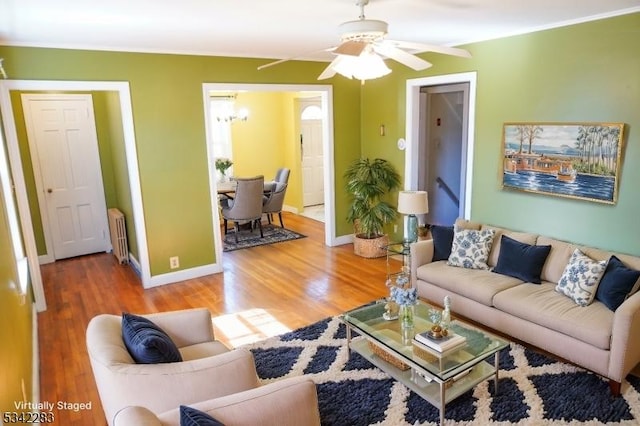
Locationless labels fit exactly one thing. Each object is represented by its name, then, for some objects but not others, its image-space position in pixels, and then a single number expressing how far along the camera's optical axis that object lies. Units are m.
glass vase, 2.91
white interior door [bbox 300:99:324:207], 8.47
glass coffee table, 2.48
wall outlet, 4.92
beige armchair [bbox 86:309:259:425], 1.90
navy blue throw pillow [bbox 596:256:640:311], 2.89
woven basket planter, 5.61
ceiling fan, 2.18
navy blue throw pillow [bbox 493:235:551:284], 3.53
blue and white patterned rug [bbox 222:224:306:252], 6.38
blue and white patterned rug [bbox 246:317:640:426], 2.53
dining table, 6.73
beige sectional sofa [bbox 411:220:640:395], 2.66
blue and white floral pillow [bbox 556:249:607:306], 3.06
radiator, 5.52
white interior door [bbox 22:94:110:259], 5.57
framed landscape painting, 3.39
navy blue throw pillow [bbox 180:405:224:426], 1.45
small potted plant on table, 7.49
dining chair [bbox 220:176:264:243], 6.32
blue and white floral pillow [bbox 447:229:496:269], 3.85
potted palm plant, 5.56
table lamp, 4.45
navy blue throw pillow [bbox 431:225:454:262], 4.11
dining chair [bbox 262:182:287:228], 7.14
